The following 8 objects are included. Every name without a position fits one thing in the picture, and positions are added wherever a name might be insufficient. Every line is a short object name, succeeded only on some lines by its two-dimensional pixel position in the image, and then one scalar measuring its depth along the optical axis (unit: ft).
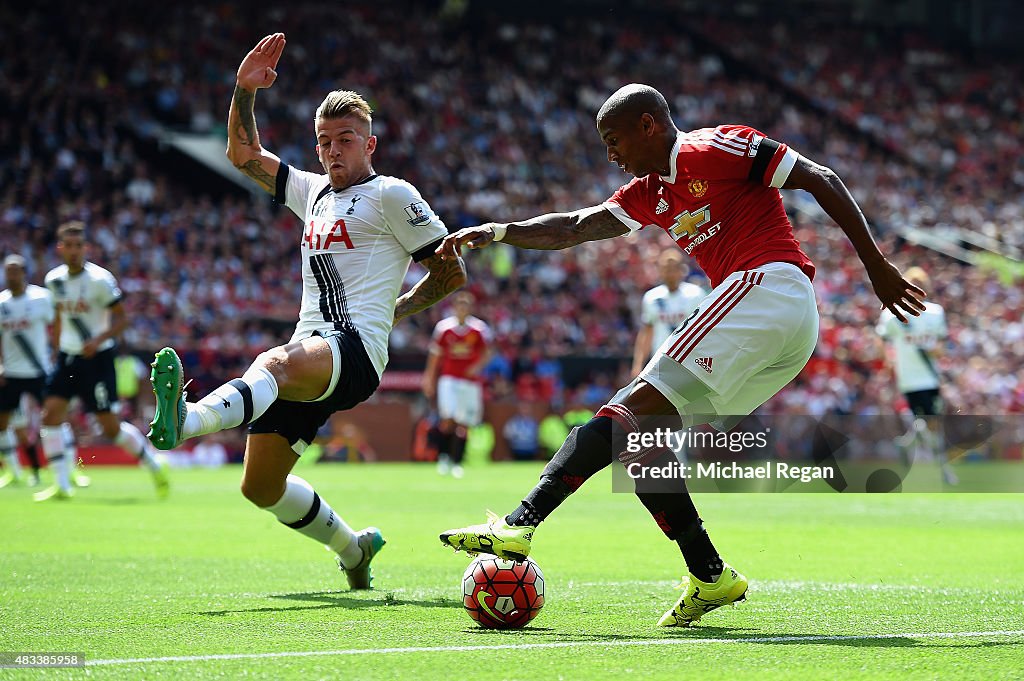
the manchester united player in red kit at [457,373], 67.92
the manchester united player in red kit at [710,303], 17.44
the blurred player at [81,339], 43.96
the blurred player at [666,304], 52.21
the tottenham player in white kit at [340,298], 20.70
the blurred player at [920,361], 55.16
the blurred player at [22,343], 50.08
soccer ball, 17.98
